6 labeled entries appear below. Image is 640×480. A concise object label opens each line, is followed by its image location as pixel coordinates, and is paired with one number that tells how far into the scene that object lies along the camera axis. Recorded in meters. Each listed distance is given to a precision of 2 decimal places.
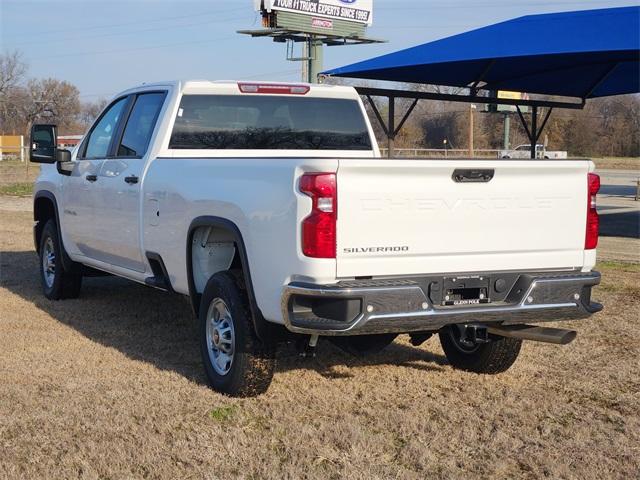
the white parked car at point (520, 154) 39.09
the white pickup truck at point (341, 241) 4.70
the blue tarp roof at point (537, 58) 14.15
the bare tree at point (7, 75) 76.62
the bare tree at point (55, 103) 81.19
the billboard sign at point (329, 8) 51.88
